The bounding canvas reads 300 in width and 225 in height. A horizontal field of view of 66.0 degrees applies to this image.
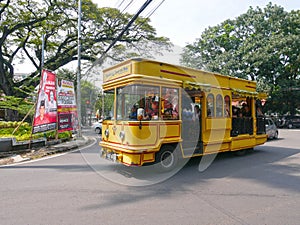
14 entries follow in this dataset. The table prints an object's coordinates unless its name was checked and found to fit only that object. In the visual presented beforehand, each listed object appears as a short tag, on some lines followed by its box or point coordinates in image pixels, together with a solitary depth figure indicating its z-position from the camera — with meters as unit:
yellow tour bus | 5.69
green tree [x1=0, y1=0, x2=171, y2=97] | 18.84
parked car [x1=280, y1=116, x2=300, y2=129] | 25.50
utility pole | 13.45
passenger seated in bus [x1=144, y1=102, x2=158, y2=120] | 5.84
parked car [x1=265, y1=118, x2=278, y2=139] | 13.43
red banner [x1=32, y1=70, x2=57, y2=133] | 9.81
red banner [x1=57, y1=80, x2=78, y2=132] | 11.67
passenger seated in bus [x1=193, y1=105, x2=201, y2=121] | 7.30
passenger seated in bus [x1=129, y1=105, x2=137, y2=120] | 5.88
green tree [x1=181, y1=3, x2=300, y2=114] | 24.50
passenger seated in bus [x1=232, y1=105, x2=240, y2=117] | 8.57
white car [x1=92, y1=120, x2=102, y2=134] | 18.73
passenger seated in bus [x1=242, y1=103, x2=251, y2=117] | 9.24
